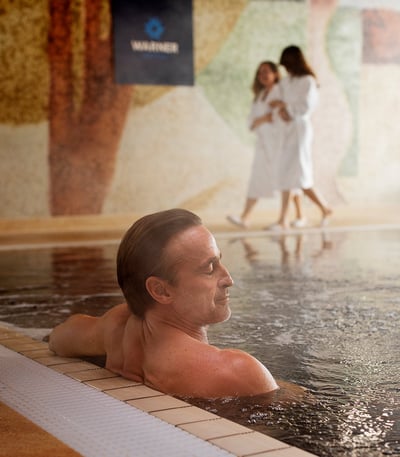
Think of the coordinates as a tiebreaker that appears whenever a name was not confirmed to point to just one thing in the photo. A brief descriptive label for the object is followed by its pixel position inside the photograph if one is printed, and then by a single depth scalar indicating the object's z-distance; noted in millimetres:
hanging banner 12039
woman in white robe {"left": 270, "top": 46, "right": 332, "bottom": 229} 10391
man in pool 2836
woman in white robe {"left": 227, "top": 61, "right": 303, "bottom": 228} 10758
